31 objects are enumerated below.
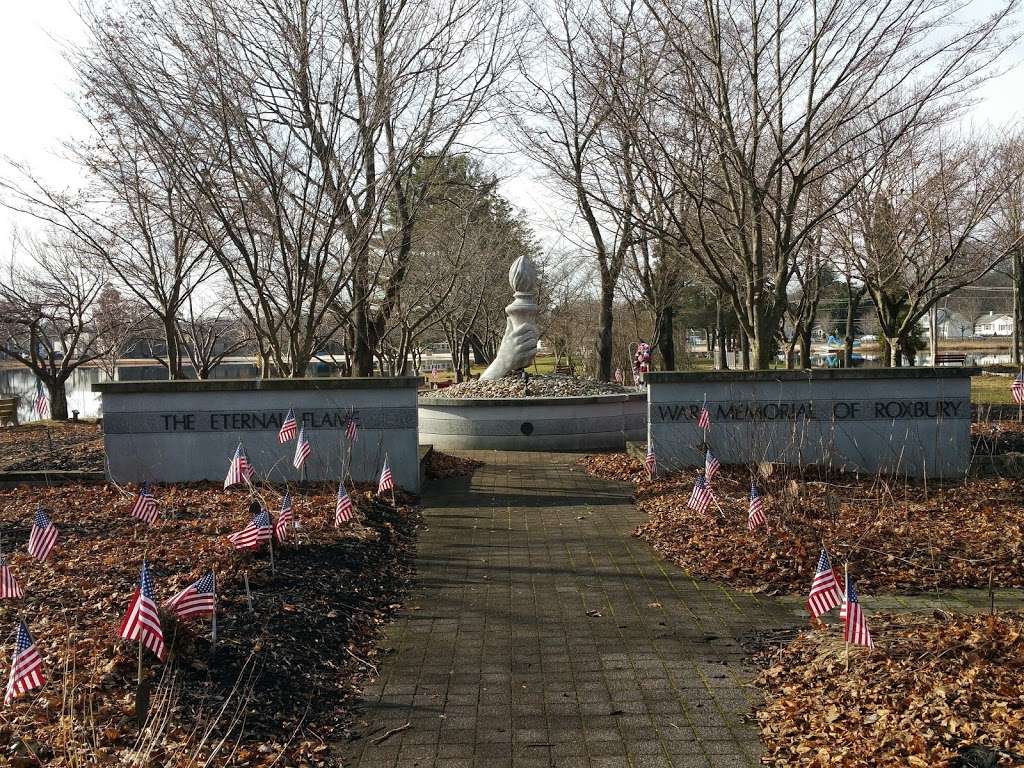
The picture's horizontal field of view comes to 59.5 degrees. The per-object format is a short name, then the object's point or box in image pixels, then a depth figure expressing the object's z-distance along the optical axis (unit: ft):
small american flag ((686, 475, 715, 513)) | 31.53
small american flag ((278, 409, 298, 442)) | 38.37
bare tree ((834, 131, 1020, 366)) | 63.82
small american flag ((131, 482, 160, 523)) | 30.19
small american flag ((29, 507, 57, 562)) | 24.76
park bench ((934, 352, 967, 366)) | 137.08
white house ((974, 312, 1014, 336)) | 388.04
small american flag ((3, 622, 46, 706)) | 14.60
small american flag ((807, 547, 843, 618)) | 18.61
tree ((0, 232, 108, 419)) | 90.07
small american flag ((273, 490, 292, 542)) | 26.64
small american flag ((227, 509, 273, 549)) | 24.43
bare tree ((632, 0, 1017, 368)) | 42.32
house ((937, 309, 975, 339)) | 325.50
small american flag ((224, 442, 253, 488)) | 33.68
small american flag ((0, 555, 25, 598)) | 20.34
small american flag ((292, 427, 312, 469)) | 35.01
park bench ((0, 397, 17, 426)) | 84.43
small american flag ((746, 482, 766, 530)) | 28.37
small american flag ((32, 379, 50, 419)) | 75.61
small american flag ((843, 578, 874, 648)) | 16.37
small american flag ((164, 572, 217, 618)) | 17.85
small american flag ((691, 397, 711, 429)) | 42.32
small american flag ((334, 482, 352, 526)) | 29.60
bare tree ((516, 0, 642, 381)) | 44.04
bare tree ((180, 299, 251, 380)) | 111.65
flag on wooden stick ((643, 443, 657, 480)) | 43.04
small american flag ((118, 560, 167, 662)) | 16.02
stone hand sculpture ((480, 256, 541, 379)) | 67.77
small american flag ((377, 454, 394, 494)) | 35.22
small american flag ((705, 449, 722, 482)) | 34.73
